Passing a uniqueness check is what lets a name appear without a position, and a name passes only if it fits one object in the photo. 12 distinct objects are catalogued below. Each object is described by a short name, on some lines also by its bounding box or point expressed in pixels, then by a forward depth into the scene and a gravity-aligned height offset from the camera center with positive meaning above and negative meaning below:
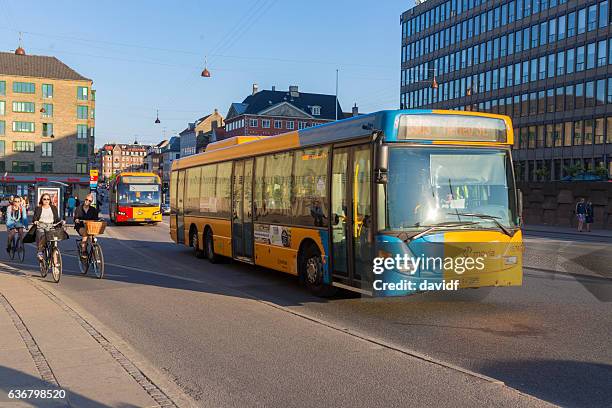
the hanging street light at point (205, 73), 31.34 +6.19
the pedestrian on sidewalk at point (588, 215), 32.94 -0.45
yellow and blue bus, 8.70 +0.00
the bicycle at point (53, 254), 12.62 -1.14
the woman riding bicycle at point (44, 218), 12.97 -0.41
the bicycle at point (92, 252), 12.90 -1.15
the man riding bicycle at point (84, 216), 13.66 -0.38
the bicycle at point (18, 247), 16.80 -1.32
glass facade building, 54.62 +13.35
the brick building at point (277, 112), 115.69 +16.50
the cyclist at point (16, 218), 15.73 -0.52
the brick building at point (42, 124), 90.50 +10.65
